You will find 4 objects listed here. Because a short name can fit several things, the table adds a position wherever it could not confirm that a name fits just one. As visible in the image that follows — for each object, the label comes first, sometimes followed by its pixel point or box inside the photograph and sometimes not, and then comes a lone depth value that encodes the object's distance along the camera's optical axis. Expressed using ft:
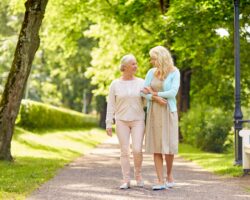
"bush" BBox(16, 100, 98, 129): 85.54
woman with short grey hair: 30.35
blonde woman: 29.71
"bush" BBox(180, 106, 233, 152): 77.10
